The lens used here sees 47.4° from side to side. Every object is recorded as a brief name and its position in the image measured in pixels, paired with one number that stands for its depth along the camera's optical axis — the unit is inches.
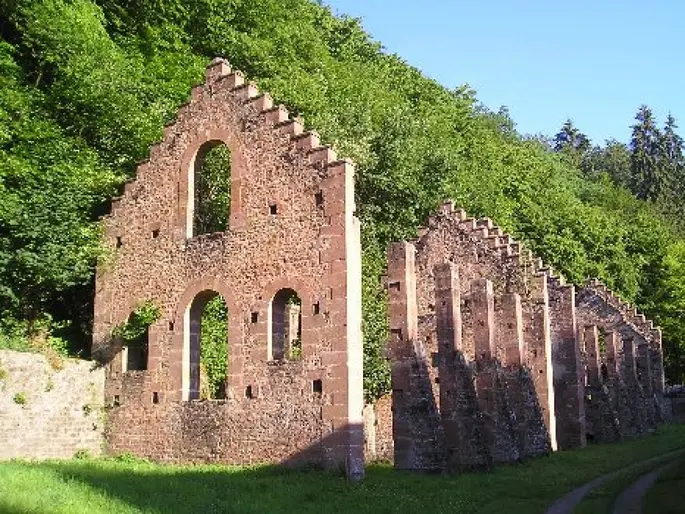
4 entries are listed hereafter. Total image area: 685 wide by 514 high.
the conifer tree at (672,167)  3272.6
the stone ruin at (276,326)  690.8
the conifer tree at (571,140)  3954.2
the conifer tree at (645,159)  3338.1
